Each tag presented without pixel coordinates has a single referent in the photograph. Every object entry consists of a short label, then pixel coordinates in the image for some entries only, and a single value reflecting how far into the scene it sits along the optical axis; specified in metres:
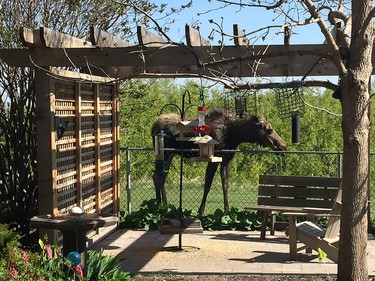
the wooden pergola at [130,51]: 7.50
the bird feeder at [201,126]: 8.22
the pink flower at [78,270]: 5.63
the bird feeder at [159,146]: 8.82
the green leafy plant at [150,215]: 10.57
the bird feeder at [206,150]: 8.50
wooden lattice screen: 7.63
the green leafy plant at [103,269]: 6.67
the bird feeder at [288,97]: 6.91
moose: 11.38
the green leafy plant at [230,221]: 10.63
